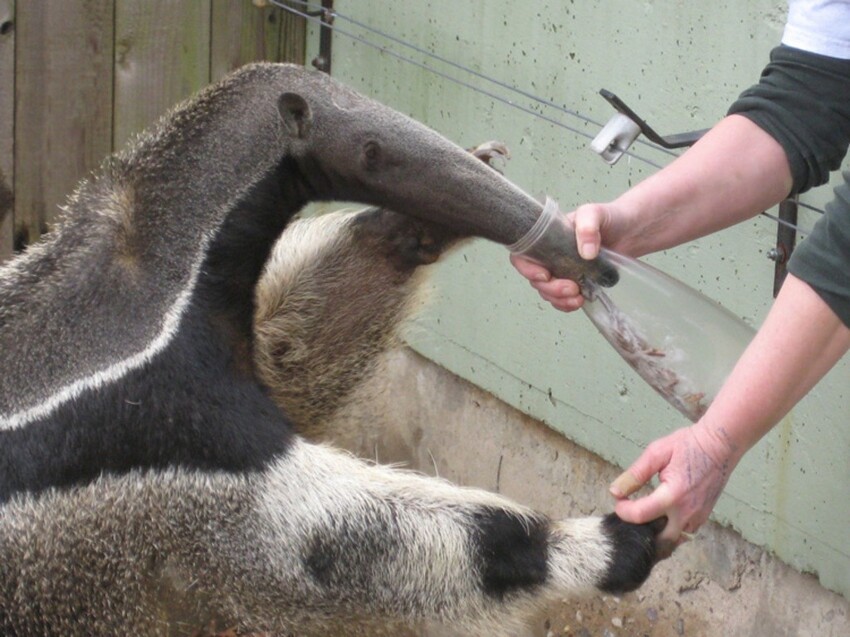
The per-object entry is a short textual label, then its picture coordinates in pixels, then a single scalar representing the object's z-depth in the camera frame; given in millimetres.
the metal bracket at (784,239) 8192
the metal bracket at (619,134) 7467
